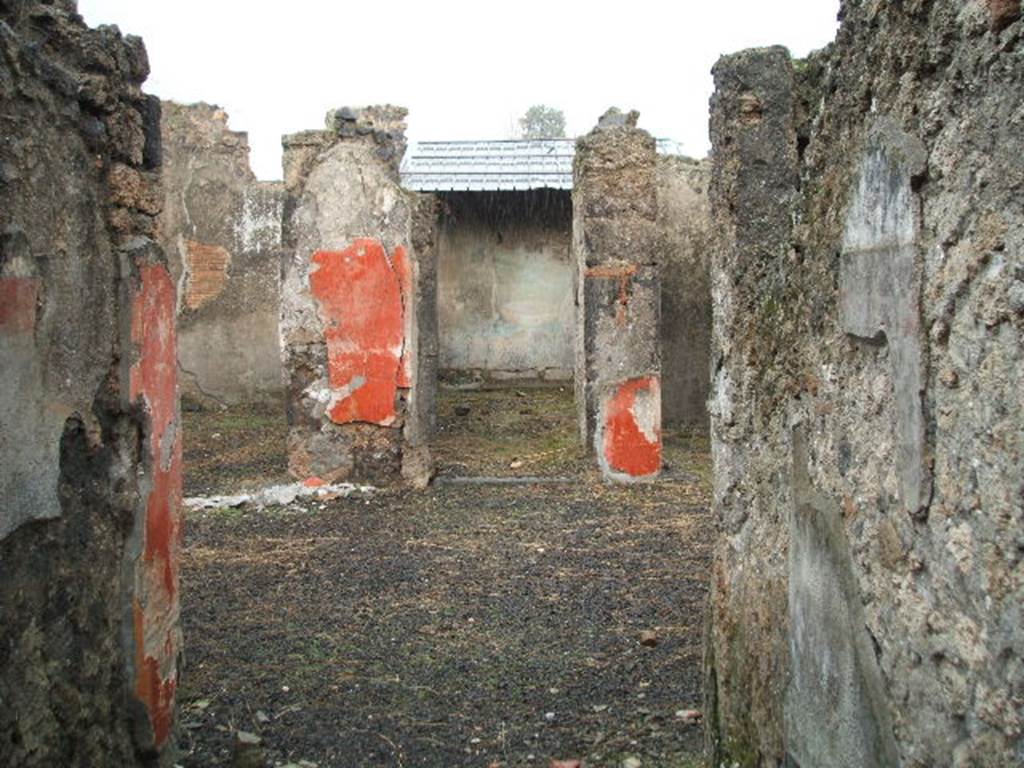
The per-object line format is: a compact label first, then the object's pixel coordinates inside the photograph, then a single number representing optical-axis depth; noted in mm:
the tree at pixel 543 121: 32000
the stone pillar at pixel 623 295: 7359
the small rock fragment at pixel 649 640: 4027
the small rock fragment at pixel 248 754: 2996
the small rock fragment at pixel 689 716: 3322
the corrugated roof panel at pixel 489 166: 11891
